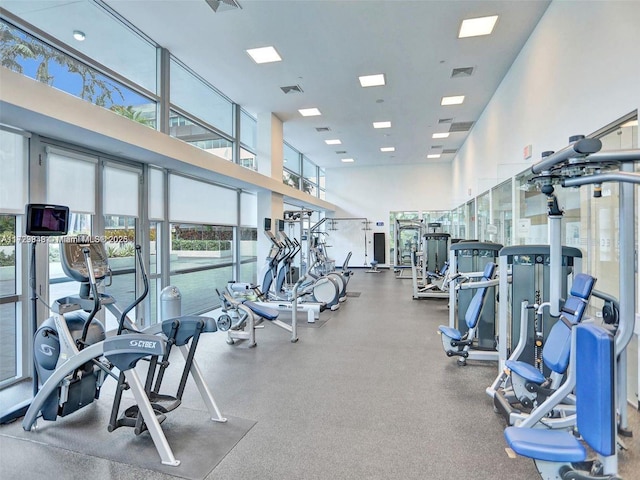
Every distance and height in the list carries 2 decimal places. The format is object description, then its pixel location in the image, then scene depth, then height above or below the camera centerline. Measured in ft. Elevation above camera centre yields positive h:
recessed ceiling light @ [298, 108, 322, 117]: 26.61 +9.89
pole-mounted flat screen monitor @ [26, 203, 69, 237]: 8.09 +0.50
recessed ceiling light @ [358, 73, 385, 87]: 21.02 +9.79
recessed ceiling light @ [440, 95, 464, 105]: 24.66 +10.00
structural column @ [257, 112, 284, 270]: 27.40 +6.11
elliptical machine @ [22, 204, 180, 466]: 7.23 -2.59
